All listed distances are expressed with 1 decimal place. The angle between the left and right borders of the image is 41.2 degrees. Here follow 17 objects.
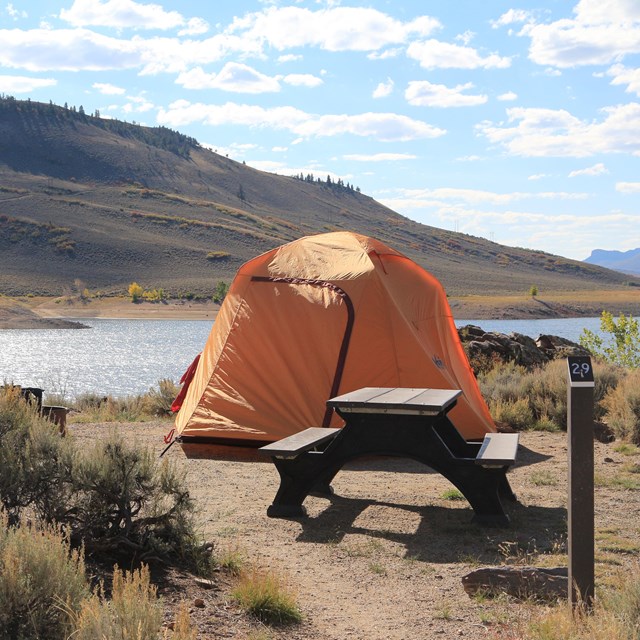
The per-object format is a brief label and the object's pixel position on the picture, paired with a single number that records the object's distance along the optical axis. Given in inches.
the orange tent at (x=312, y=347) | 354.0
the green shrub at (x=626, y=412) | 372.5
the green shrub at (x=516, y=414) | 422.9
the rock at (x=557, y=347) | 580.4
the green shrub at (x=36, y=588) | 129.6
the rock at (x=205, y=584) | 181.1
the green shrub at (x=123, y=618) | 116.3
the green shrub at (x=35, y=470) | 191.8
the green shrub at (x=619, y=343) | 598.1
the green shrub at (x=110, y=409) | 474.3
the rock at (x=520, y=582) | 177.8
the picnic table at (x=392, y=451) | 243.8
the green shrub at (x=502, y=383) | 449.1
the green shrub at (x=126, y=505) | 192.2
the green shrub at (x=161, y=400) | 499.5
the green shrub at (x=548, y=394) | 428.5
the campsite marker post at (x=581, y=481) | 148.5
